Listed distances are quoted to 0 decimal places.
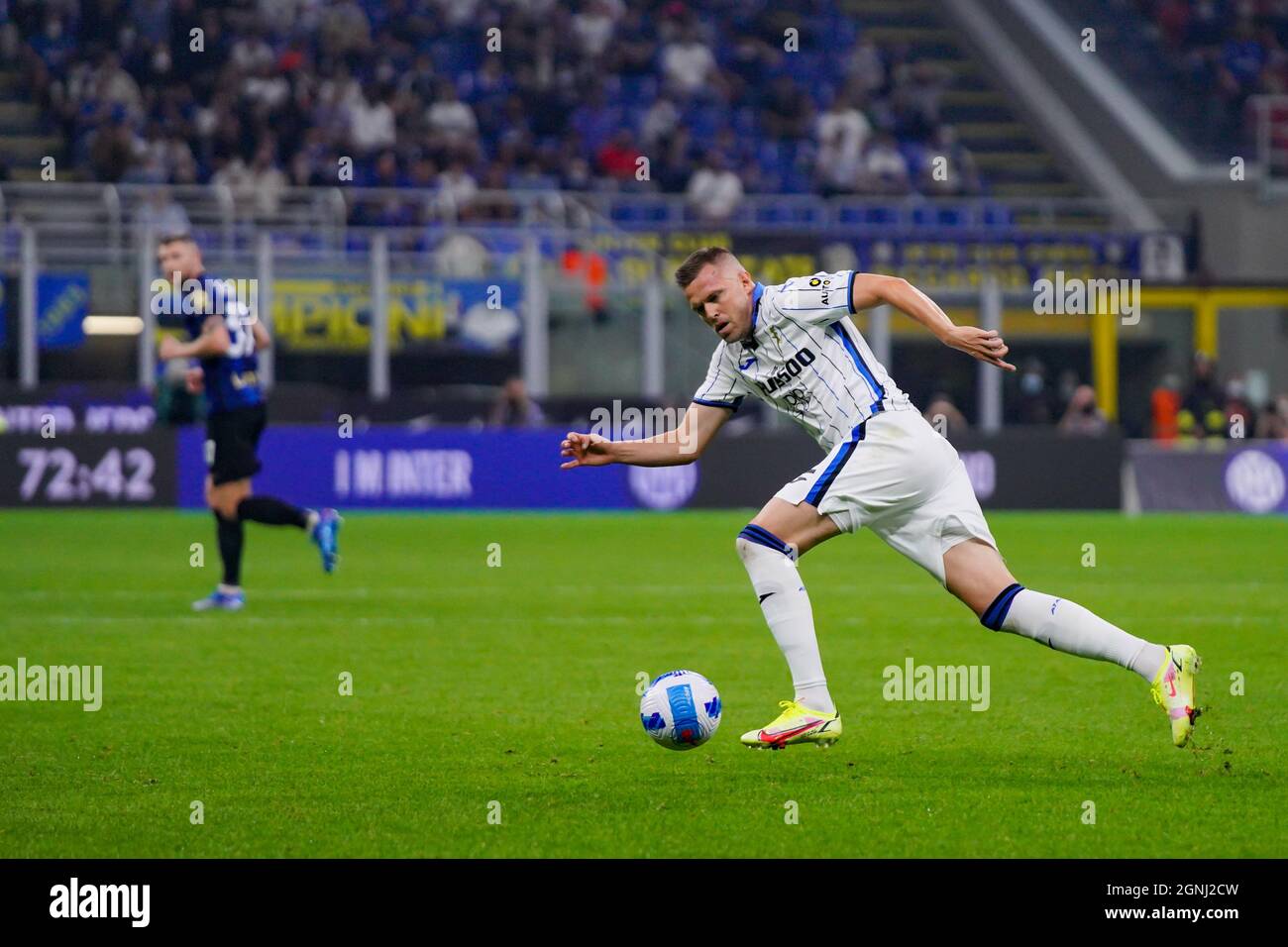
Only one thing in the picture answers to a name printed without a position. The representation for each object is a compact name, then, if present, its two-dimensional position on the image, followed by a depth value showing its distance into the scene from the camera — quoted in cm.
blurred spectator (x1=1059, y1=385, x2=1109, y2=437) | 2578
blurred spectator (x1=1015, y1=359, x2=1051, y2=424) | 2838
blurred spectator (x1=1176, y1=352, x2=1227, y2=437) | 2700
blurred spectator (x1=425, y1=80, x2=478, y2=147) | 3020
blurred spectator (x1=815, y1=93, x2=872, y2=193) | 3184
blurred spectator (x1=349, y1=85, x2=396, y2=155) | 2959
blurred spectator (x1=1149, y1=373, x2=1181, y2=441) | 2755
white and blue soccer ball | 716
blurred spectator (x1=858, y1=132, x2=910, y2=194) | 3169
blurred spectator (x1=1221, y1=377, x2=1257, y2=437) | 2681
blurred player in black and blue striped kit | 1206
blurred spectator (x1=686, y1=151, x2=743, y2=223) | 2958
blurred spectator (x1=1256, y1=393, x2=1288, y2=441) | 2714
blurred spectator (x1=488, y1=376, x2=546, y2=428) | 2425
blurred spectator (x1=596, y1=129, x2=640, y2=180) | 3056
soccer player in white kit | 705
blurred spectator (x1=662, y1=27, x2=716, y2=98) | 3275
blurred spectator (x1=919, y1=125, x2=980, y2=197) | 3238
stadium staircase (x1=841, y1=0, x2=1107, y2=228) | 3494
